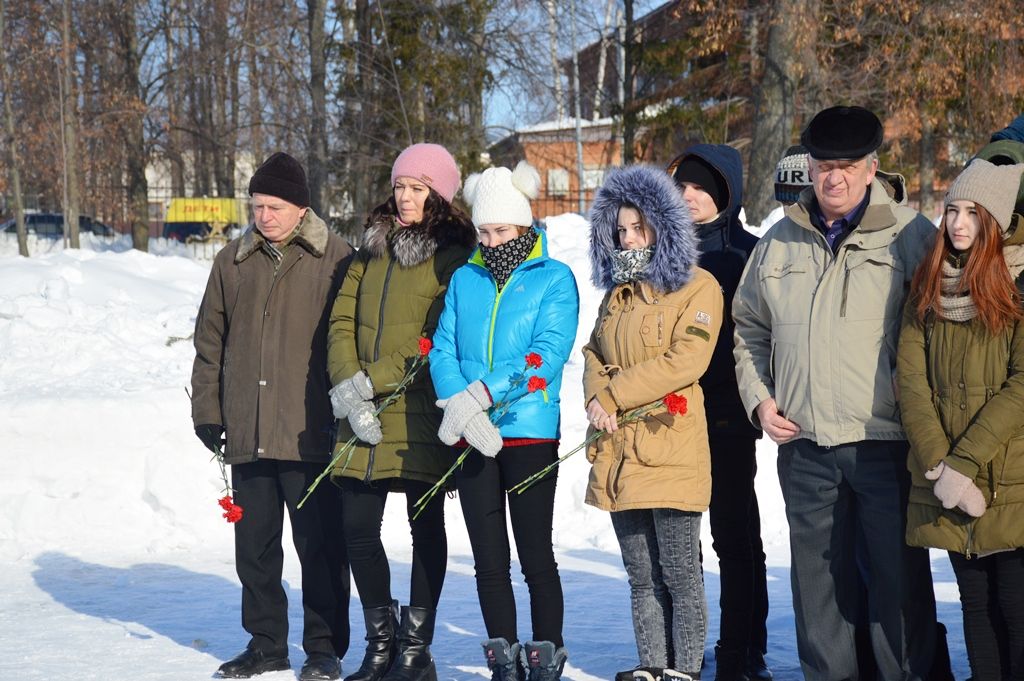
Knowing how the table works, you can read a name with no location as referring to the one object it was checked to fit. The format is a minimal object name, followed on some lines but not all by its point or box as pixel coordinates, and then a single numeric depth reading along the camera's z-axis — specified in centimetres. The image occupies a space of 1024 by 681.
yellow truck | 2989
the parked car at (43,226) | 2927
